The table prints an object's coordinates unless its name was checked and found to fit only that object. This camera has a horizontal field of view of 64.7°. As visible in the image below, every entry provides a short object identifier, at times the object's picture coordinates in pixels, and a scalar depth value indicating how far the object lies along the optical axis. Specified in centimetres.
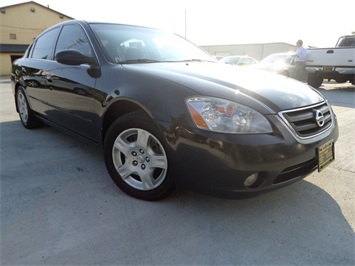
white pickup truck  908
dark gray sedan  178
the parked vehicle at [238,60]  1276
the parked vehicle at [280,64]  1098
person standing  991
